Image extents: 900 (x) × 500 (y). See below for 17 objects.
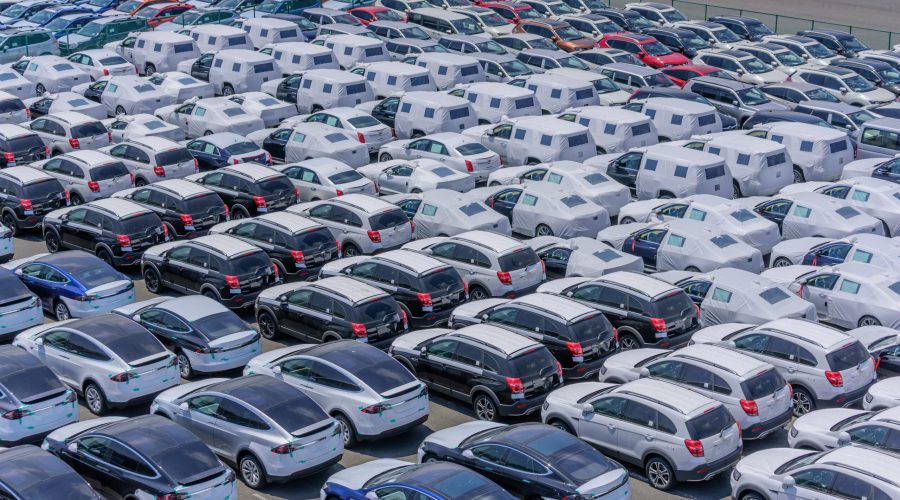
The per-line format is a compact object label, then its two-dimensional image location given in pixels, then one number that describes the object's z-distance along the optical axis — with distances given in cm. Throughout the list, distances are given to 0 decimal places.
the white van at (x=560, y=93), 4231
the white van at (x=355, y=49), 4766
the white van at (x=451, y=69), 4525
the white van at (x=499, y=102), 4053
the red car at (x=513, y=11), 5738
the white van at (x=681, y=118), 3909
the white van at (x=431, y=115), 3909
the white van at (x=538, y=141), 3625
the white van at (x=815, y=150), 3644
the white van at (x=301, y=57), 4566
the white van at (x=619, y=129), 3775
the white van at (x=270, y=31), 5044
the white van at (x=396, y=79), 4334
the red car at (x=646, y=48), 4988
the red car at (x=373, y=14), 5512
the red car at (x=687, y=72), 4581
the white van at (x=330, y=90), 4188
